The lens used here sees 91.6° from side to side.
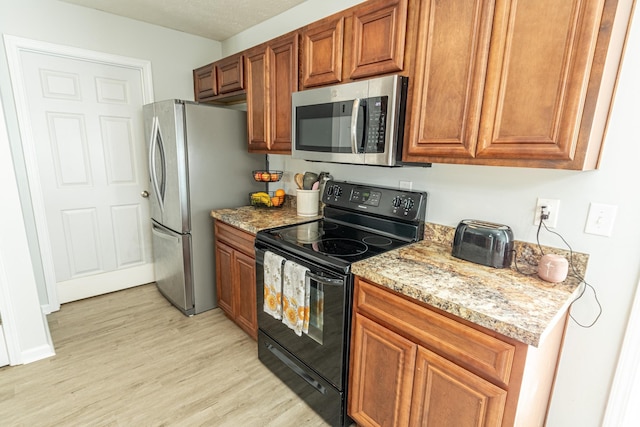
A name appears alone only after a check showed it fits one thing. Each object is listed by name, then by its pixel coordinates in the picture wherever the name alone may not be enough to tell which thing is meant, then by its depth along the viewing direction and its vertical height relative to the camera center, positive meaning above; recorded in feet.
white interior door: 8.34 -0.61
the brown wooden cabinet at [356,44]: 4.83 +1.85
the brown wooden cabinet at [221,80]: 8.17 +1.95
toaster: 4.47 -1.27
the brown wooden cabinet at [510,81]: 3.34 +0.90
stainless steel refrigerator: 7.79 -0.88
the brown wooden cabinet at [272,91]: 6.73 +1.35
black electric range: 4.89 -1.84
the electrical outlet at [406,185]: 6.16 -0.62
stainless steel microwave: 4.83 +0.52
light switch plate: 4.00 -0.77
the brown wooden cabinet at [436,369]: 3.27 -2.56
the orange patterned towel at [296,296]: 5.21 -2.48
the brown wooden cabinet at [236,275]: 7.10 -3.06
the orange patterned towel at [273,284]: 5.68 -2.47
